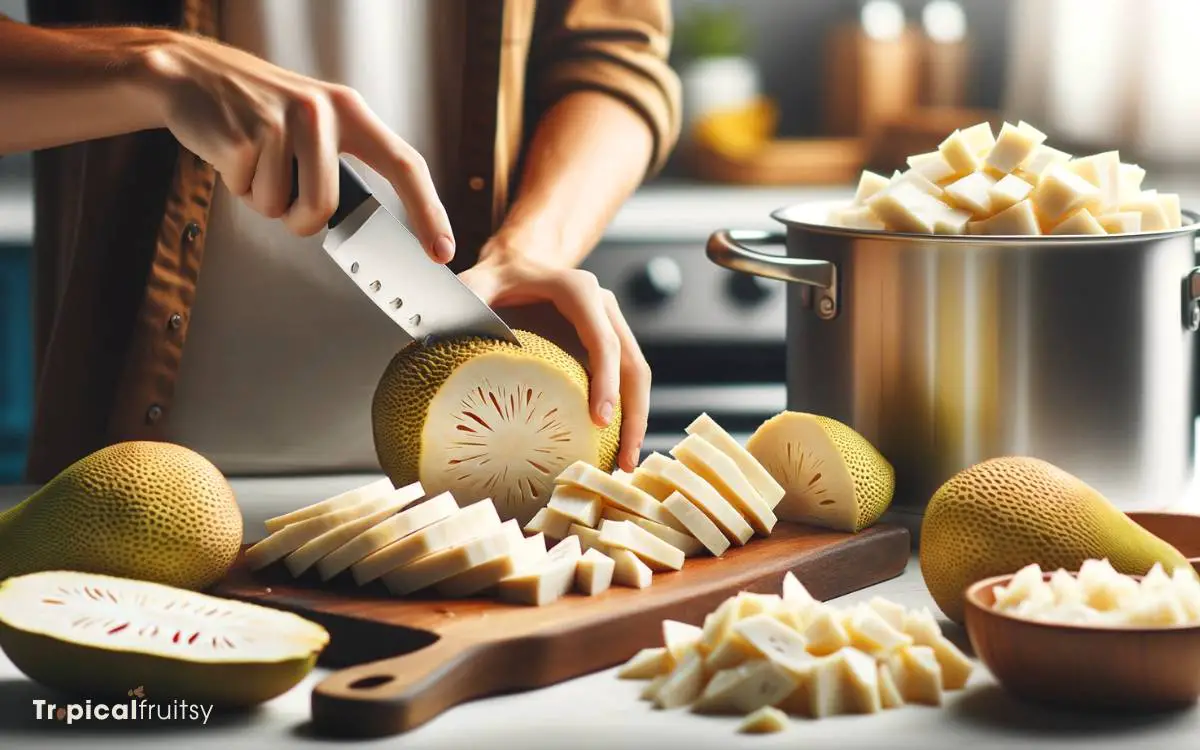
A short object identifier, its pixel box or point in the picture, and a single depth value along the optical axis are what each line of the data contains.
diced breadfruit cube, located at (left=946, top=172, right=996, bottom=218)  1.20
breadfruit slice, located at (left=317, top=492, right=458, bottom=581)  1.07
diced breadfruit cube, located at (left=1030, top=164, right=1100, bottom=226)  1.19
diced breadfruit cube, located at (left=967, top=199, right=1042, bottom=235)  1.19
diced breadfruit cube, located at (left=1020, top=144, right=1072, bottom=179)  1.22
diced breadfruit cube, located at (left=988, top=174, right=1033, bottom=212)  1.19
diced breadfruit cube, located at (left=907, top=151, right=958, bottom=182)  1.24
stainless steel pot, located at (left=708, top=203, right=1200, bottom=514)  1.16
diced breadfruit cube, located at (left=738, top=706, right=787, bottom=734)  0.84
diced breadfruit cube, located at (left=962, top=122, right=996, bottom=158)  1.28
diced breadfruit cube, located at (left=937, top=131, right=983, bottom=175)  1.24
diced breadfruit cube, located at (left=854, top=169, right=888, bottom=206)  1.30
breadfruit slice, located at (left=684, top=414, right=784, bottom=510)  1.18
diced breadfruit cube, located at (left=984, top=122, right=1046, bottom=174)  1.22
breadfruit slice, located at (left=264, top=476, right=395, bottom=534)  1.12
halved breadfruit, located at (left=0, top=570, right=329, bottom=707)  0.84
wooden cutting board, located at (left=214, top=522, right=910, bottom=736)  0.85
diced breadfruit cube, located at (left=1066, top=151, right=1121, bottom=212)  1.21
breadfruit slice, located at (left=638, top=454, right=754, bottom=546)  1.15
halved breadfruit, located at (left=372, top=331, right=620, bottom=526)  1.28
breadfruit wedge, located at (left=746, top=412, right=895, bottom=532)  1.19
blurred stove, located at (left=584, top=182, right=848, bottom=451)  2.51
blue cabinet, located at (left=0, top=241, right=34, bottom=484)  2.47
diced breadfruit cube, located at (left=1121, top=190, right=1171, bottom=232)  1.23
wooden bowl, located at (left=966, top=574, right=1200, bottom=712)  0.82
